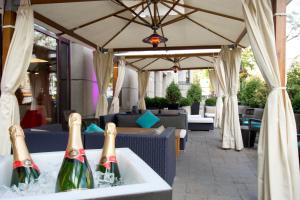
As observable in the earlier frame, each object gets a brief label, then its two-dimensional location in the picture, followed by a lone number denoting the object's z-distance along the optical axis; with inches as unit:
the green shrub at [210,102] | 546.5
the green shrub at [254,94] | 384.8
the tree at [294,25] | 594.9
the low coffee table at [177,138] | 193.9
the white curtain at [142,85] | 464.8
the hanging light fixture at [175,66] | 380.8
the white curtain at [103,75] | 264.5
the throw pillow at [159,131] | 127.5
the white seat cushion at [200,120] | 368.2
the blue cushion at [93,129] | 129.2
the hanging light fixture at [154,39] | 179.1
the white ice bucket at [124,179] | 29.0
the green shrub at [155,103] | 521.7
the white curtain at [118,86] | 317.1
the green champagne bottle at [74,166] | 36.4
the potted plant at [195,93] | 603.5
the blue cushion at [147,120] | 225.4
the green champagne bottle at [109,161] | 40.5
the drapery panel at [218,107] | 396.2
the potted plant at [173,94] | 548.4
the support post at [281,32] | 108.0
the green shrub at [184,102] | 541.3
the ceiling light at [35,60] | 212.6
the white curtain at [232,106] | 234.1
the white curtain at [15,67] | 126.3
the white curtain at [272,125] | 102.0
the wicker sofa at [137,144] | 114.6
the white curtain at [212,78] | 459.8
